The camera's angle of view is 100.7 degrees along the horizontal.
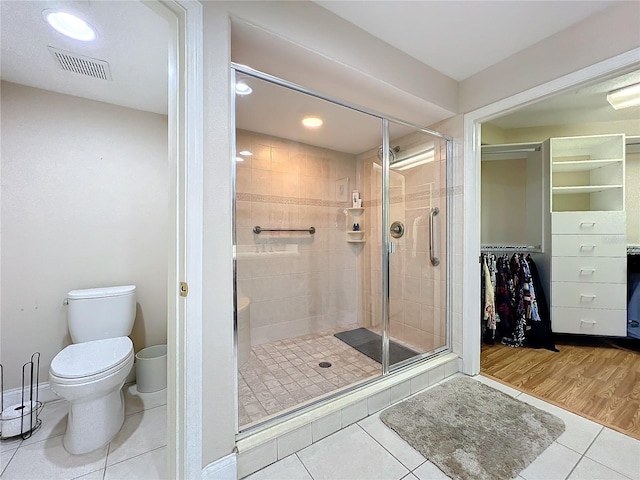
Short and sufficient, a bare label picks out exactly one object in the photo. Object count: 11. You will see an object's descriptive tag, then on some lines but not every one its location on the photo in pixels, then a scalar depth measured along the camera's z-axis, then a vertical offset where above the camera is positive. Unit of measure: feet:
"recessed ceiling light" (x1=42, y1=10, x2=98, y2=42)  4.12 +3.46
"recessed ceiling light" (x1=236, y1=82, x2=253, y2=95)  4.65 +2.81
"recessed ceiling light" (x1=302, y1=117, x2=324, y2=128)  7.50 +3.39
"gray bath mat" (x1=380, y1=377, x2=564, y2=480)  4.16 -3.54
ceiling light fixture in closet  7.12 +3.94
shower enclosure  6.60 -0.23
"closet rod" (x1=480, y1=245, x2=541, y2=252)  9.32 -0.33
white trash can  6.19 -3.18
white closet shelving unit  8.21 -0.36
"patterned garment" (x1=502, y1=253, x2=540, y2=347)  8.64 -2.21
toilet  4.38 -2.24
